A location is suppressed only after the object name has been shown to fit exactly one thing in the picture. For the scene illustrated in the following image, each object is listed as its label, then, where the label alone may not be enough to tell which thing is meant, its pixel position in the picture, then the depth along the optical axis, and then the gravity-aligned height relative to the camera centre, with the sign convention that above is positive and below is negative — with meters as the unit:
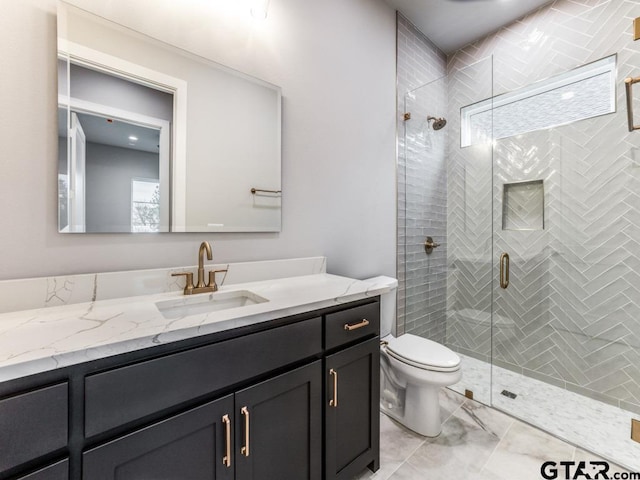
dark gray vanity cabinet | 0.64 -0.49
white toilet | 1.61 -0.79
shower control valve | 2.61 -0.04
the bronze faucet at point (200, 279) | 1.26 -0.18
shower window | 2.06 +1.09
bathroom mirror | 1.07 +0.45
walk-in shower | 1.95 +0.07
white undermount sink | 1.17 -0.28
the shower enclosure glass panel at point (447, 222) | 2.44 +0.16
